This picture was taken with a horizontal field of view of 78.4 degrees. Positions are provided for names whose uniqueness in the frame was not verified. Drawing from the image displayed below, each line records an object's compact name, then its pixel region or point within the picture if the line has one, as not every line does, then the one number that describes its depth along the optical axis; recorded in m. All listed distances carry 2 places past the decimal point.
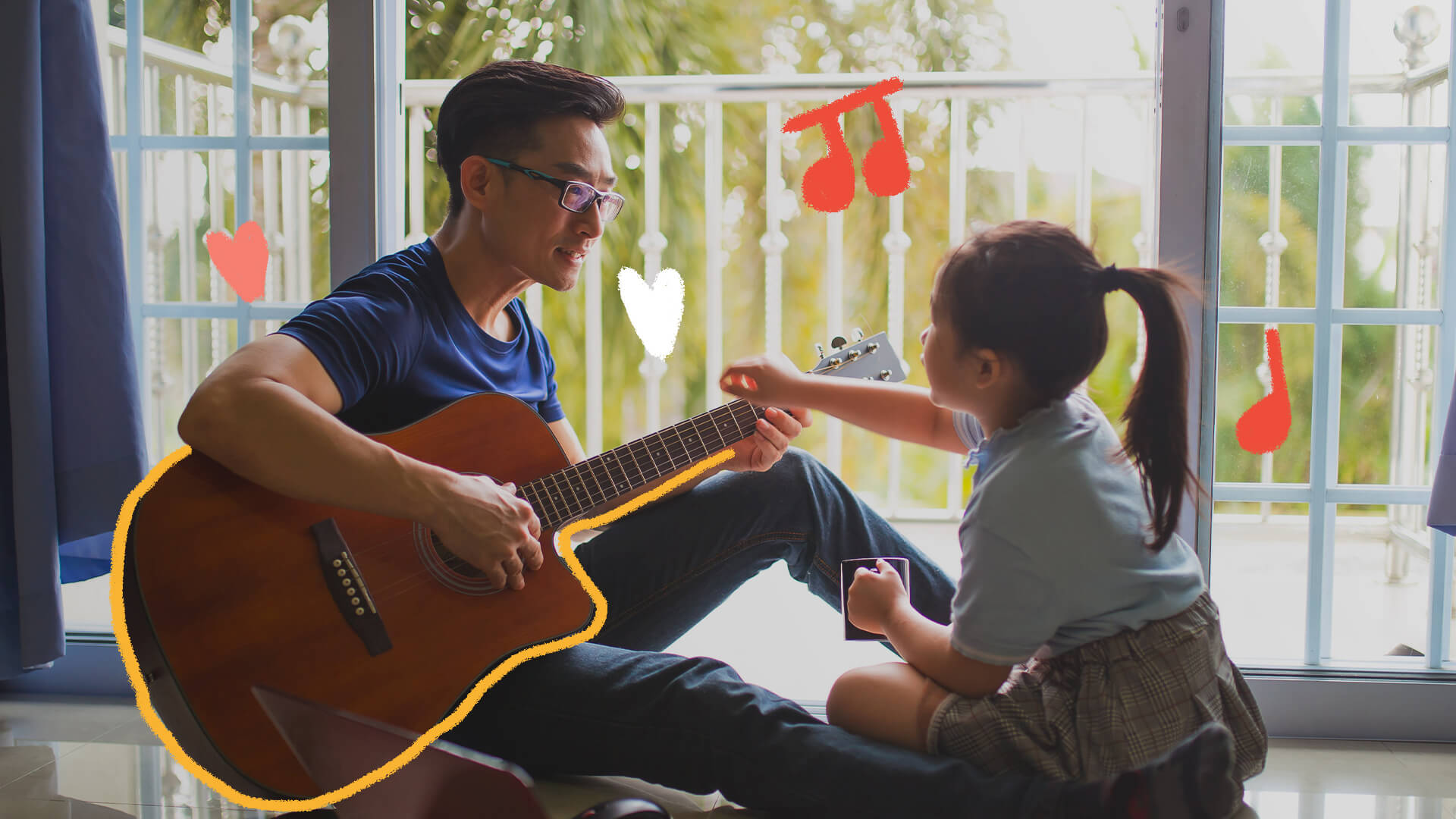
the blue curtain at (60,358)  1.42
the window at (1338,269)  1.51
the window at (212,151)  1.64
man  0.98
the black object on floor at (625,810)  0.98
